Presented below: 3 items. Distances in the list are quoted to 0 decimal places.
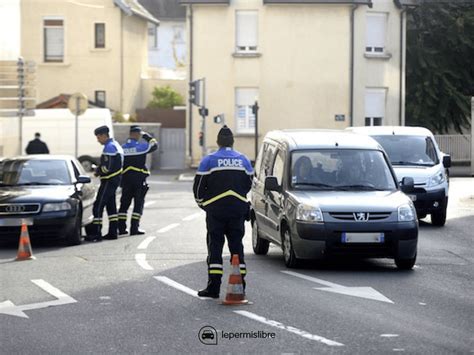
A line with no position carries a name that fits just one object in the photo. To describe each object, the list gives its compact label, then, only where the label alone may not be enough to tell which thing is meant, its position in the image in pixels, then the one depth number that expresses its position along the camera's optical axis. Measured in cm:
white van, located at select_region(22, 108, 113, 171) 4506
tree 4997
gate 5128
